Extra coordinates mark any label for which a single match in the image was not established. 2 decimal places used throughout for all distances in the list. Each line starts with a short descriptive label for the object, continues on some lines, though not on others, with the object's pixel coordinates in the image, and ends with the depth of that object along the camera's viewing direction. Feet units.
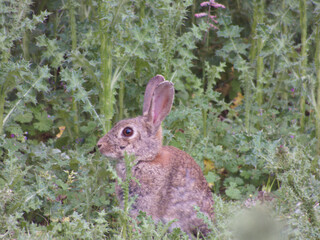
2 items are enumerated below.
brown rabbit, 25.63
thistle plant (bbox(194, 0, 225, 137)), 35.27
